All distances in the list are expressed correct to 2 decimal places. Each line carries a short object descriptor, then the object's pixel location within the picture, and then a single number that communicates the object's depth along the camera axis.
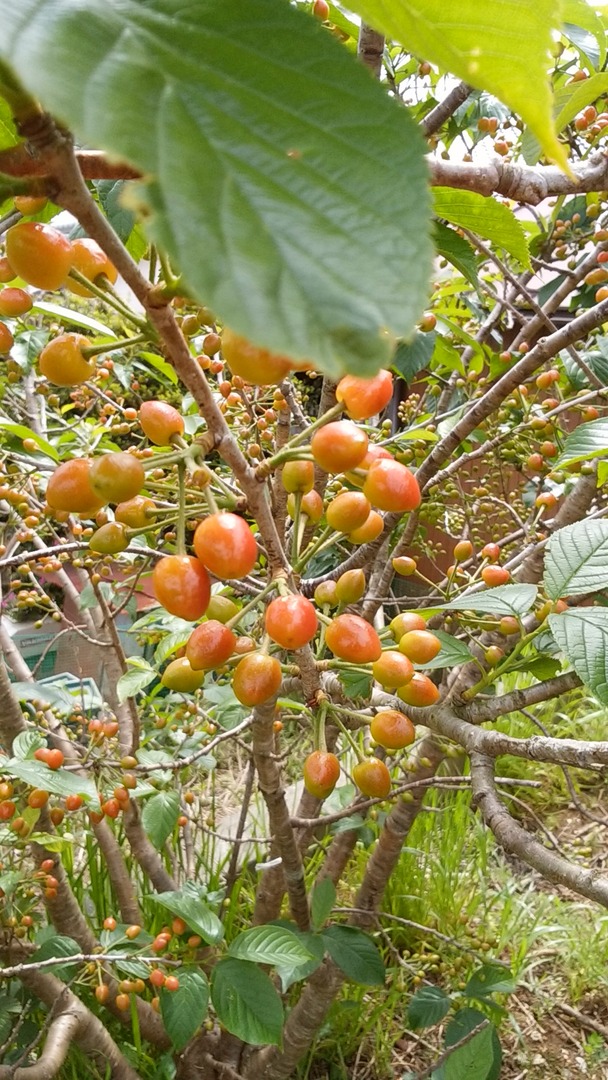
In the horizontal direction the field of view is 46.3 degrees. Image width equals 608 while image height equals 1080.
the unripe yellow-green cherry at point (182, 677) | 0.52
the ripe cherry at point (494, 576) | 0.78
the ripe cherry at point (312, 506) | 0.57
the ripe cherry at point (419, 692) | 0.55
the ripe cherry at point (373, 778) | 0.56
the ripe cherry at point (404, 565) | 0.82
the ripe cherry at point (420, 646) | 0.56
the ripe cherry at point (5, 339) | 0.43
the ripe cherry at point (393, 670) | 0.51
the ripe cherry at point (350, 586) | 0.58
